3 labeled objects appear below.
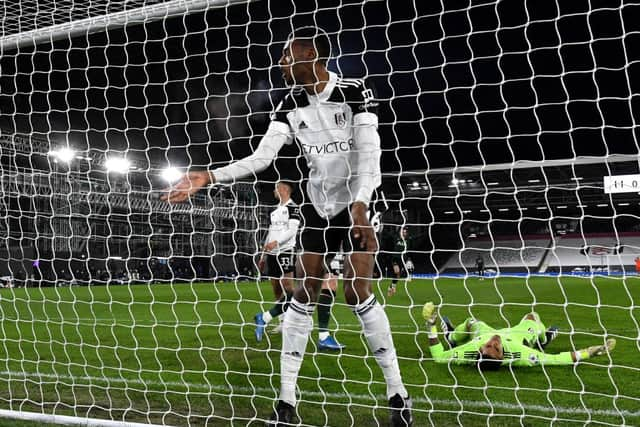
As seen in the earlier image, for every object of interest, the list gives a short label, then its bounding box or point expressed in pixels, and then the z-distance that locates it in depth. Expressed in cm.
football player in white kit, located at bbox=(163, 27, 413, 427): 270
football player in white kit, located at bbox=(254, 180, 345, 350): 488
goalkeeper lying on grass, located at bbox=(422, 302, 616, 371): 352
